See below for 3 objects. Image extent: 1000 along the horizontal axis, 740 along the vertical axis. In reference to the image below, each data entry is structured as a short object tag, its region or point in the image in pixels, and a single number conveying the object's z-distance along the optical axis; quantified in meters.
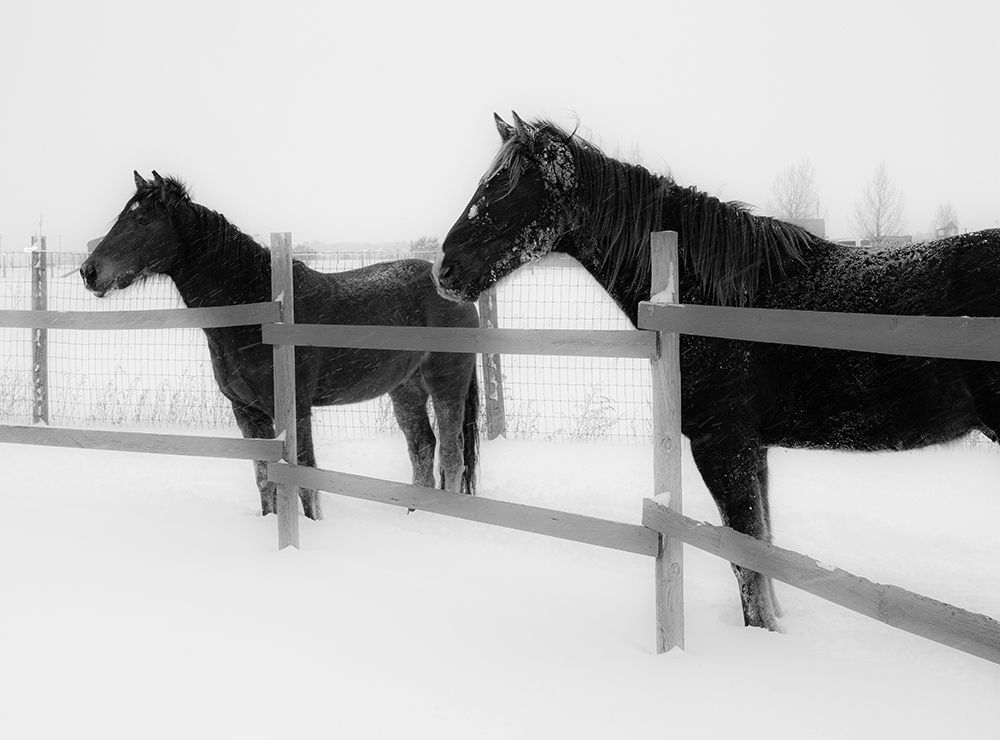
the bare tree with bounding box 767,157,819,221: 24.83
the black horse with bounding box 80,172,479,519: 4.99
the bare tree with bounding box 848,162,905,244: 22.81
